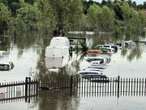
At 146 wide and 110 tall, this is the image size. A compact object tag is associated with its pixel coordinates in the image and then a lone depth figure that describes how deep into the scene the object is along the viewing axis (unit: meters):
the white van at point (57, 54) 44.88
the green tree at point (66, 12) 79.40
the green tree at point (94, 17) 114.62
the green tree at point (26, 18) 114.25
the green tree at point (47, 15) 80.31
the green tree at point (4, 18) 112.62
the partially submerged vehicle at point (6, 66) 42.50
